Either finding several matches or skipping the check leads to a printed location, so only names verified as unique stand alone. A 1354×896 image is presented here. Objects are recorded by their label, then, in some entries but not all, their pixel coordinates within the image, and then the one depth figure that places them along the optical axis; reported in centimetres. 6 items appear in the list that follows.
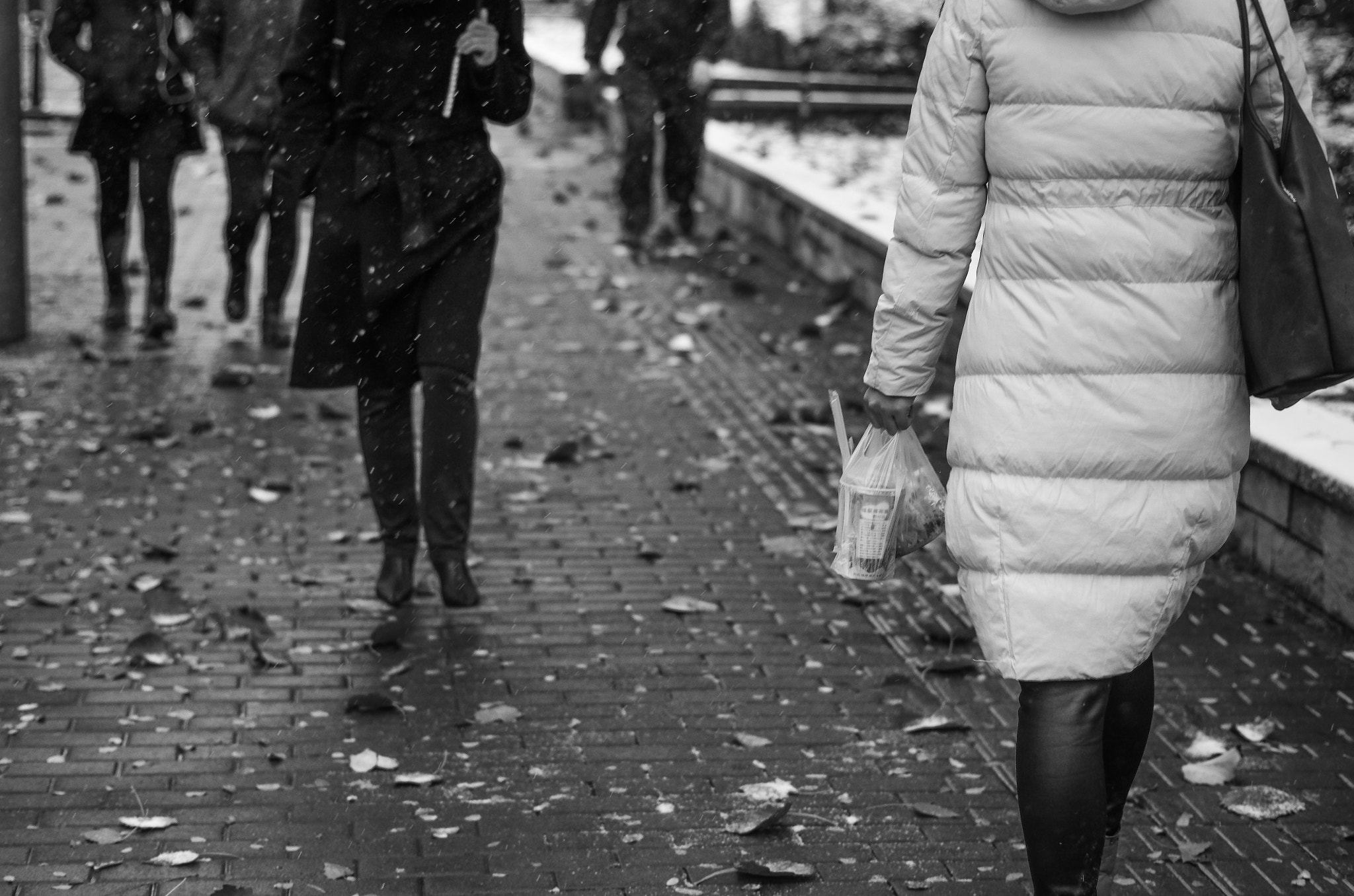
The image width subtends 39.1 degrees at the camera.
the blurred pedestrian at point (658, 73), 1212
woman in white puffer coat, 324
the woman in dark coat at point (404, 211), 544
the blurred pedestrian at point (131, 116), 907
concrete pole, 902
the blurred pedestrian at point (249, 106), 880
